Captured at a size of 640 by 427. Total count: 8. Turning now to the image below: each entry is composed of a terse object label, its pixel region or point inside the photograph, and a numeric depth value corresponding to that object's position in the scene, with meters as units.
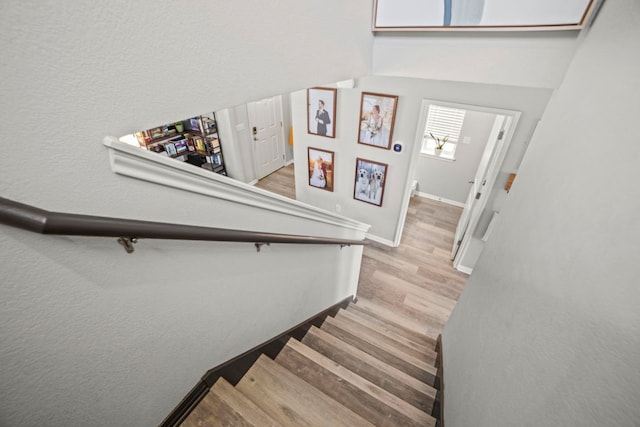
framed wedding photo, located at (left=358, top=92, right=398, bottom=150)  3.45
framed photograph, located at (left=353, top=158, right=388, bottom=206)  3.94
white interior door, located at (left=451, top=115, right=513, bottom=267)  3.14
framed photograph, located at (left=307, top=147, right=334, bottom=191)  4.29
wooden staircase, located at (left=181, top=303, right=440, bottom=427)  1.34
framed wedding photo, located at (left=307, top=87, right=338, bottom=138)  3.75
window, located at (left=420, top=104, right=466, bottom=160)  5.15
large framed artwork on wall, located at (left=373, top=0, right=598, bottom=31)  1.55
